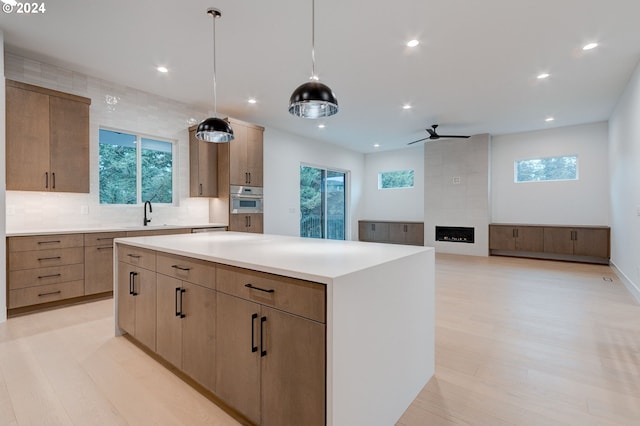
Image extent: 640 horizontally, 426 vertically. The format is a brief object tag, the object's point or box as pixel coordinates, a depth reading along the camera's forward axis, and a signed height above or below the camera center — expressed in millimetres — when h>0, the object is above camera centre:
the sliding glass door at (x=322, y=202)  7785 +234
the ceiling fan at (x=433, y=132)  6535 +1685
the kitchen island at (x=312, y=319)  1271 -547
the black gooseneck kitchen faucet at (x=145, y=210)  4656 +7
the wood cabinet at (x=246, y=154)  5316 +1015
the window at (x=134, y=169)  4402 +650
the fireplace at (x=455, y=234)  7714 -592
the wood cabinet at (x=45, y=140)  3365 +834
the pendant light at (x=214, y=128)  2814 +785
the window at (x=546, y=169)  6781 +962
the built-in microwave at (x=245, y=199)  5309 +216
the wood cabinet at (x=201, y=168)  5180 +732
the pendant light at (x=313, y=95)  2033 +771
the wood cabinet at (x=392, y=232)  8688 -620
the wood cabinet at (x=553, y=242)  6234 -666
